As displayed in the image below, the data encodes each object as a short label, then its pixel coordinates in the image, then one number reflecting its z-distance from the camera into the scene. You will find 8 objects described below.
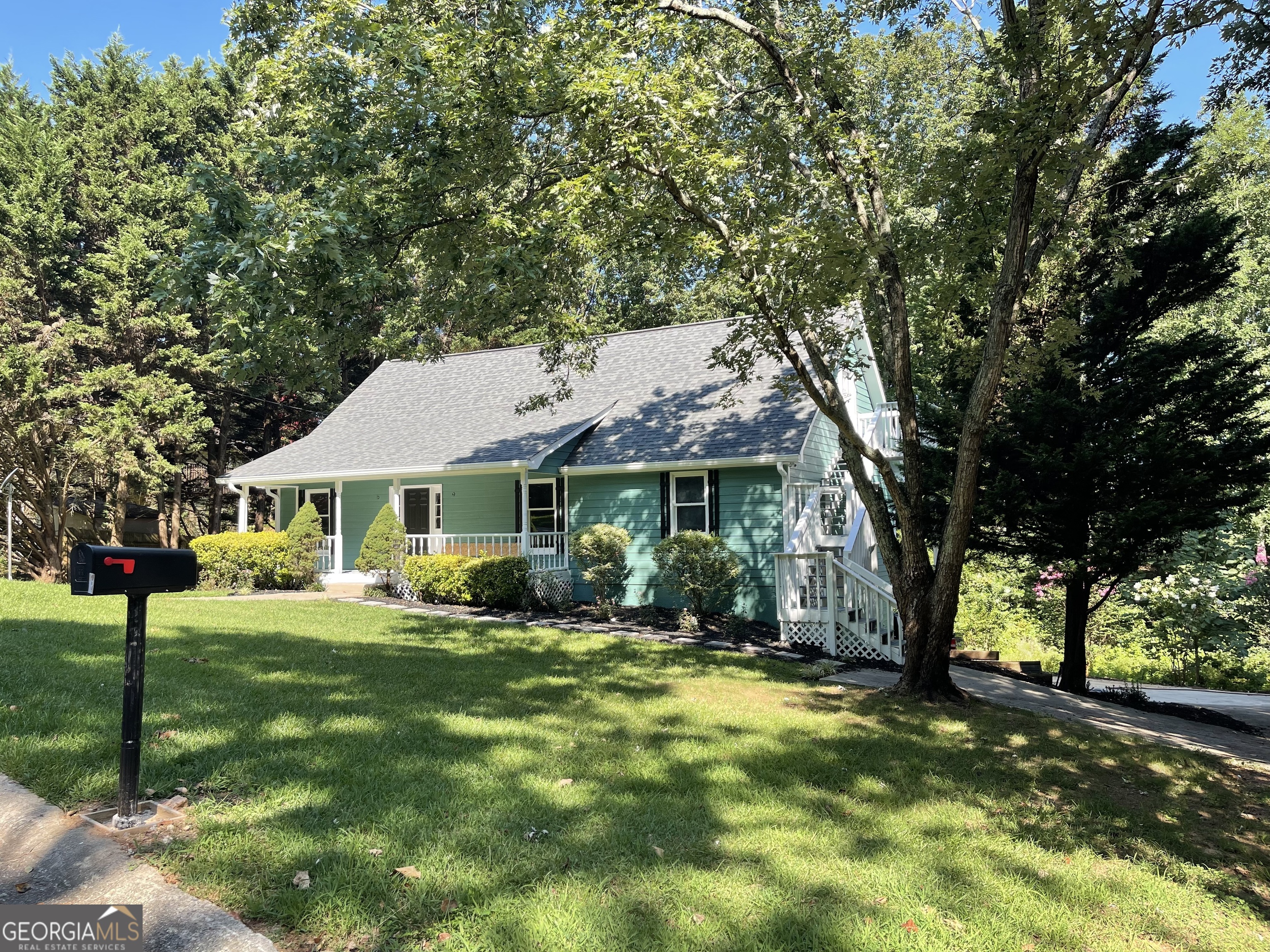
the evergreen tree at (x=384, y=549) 16.17
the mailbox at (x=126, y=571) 3.30
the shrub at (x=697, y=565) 12.92
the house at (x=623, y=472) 13.48
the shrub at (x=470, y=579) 14.50
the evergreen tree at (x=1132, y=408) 9.38
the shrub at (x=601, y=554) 13.91
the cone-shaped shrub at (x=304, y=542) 17.39
